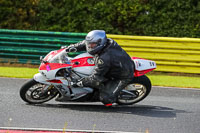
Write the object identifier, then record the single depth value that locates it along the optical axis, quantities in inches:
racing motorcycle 585.3
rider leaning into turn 571.0
